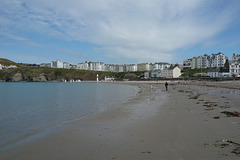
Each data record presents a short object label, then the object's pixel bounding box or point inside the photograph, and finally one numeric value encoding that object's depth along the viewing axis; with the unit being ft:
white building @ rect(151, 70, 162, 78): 426.51
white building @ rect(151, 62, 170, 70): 563.07
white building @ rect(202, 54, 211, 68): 425.24
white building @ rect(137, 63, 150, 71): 629.43
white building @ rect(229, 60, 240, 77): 263.29
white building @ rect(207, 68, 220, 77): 286.52
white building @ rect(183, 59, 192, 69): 493.77
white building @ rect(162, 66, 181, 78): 377.71
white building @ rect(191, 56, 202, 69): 444.92
